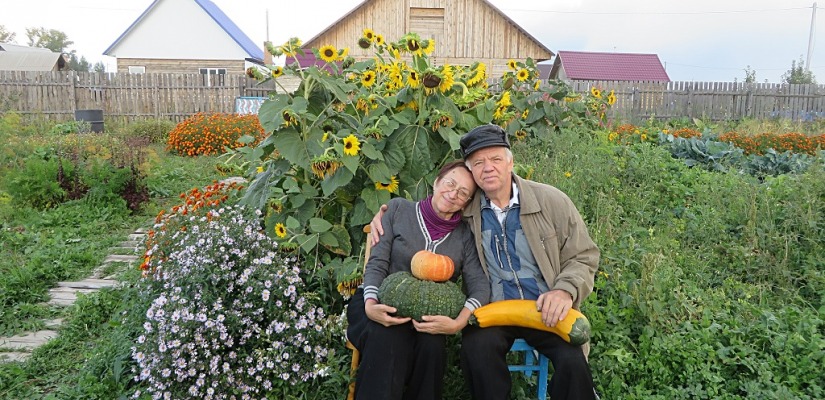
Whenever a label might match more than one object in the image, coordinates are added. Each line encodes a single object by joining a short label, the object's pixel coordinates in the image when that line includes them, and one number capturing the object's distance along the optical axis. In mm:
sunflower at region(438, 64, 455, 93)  3135
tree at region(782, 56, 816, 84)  29469
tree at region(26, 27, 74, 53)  60812
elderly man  2354
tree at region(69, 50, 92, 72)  62200
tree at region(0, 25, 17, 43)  57938
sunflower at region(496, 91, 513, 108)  3756
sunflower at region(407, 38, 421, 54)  3113
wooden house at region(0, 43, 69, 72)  32500
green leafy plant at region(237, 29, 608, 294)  3027
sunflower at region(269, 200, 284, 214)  3111
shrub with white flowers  2596
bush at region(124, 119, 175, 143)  11773
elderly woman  2371
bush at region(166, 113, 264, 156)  10078
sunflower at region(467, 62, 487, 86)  3695
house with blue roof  25344
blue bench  2486
